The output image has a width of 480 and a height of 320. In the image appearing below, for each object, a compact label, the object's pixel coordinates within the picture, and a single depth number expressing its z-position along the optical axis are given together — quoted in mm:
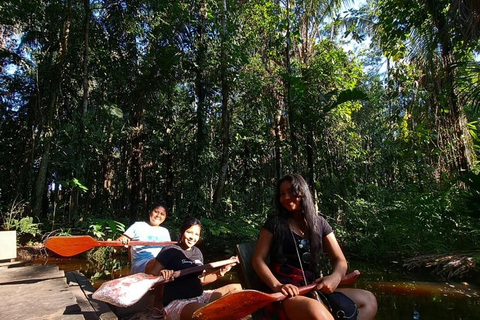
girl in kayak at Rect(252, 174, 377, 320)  1928
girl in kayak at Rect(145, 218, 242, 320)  2465
